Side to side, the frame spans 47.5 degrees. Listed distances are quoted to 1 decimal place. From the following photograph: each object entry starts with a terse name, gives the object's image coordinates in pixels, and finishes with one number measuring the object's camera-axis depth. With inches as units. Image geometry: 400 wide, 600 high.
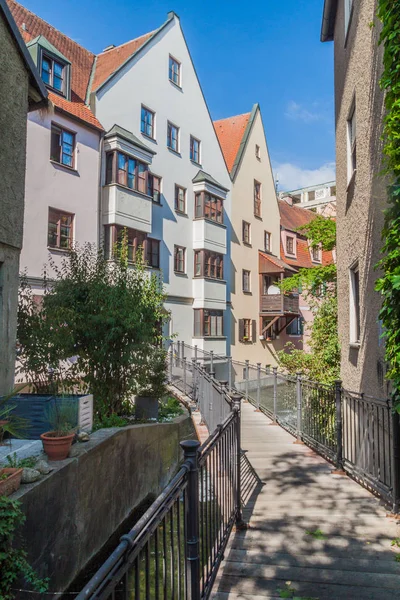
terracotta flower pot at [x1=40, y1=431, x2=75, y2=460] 184.5
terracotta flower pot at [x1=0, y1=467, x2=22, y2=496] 140.5
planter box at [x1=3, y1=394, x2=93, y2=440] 244.1
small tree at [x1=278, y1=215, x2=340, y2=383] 612.4
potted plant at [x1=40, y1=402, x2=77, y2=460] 184.9
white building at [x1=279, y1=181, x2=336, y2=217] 2706.4
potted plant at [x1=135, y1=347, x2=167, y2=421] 372.2
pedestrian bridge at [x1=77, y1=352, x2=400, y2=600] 110.4
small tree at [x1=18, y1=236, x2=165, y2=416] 308.0
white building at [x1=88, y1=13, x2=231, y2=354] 779.4
